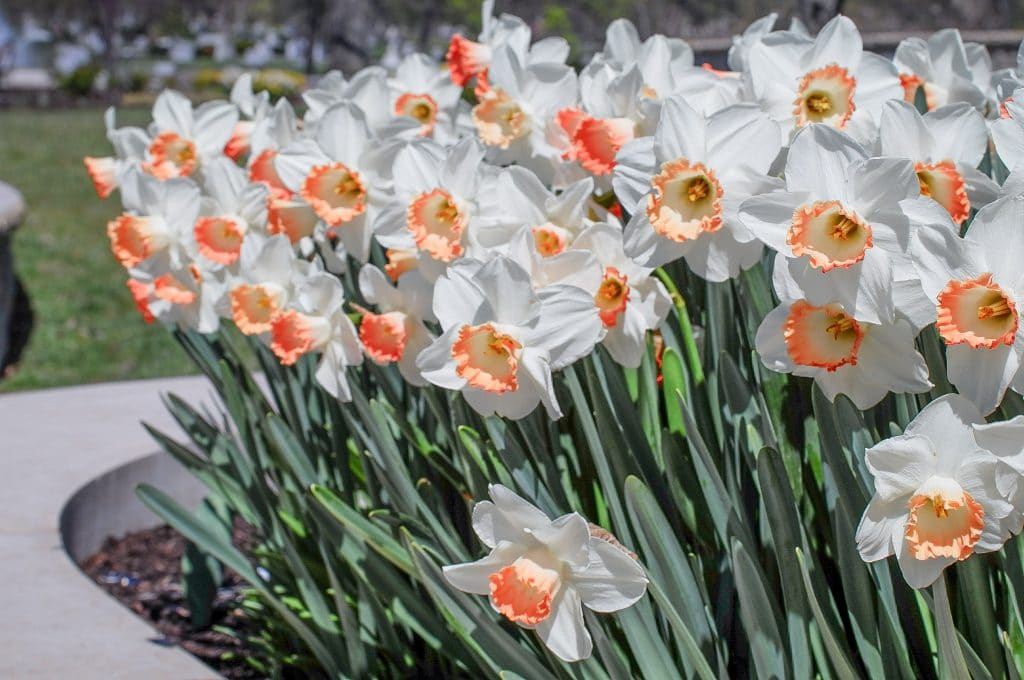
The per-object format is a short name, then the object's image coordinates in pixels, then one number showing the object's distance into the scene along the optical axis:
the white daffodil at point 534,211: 1.46
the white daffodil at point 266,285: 1.59
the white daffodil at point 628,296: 1.42
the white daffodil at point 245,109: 1.87
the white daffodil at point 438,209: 1.47
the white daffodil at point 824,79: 1.44
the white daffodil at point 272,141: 1.73
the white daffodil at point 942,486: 1.21
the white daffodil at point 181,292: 1.69
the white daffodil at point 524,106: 1.61
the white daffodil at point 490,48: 1.70
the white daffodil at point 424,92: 1.81
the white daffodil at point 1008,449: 1.20
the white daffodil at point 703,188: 1.33
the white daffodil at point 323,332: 1.54
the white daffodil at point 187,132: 1.82
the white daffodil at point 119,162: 1.86
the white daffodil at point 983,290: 1.20
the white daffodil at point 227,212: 1.67
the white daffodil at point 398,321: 1.51
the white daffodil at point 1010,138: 1.28
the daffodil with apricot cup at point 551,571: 1.29
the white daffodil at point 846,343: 1.26
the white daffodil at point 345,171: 1.58
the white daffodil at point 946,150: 1.33
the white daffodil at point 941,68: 1.66
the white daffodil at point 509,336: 1.34
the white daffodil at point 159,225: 1.71
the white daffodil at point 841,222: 1.23
